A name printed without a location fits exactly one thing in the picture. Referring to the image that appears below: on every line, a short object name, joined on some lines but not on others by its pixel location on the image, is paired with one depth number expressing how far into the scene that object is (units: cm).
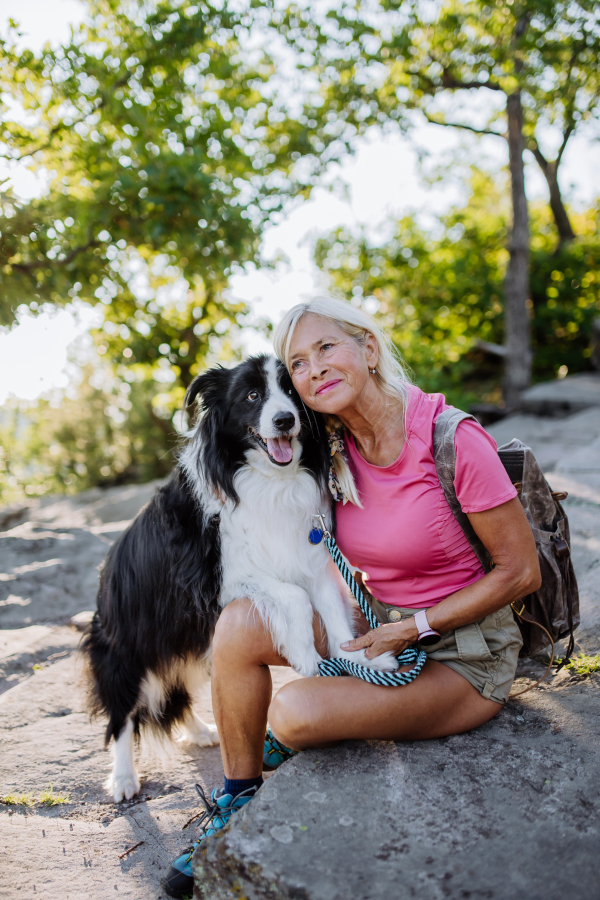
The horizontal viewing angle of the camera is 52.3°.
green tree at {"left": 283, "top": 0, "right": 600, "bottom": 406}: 728
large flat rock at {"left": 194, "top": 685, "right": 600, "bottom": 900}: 132
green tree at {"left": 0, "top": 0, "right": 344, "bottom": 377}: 441
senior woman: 176
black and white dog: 227
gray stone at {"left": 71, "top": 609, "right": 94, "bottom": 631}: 382
